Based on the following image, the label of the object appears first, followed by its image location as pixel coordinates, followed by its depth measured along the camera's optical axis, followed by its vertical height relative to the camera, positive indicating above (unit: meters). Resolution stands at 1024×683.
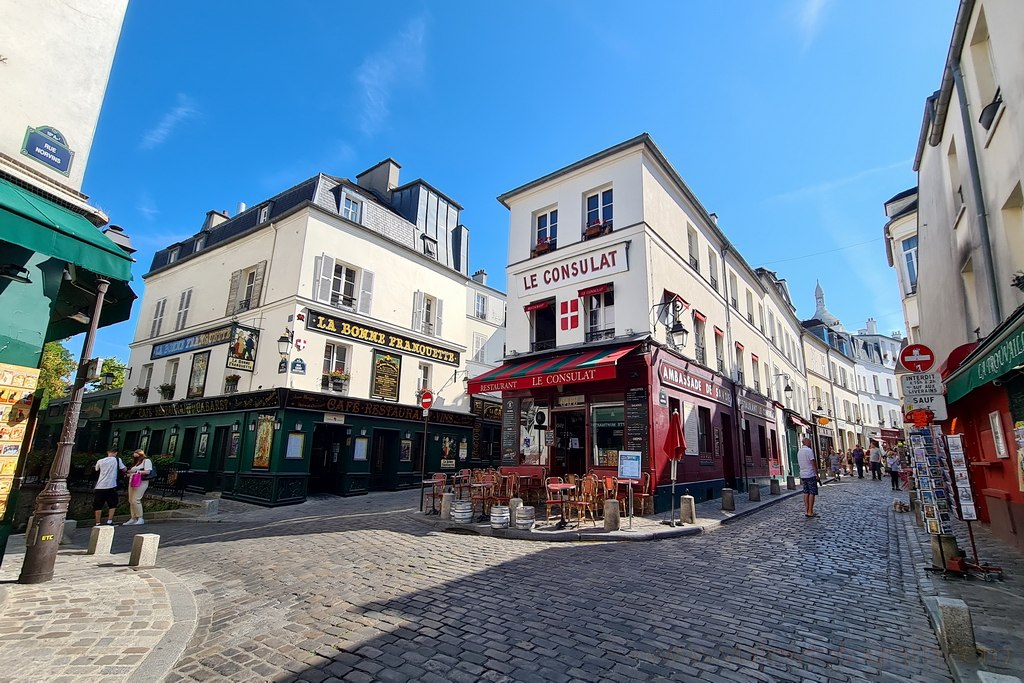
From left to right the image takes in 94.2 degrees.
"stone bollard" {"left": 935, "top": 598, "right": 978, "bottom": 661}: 3.40 -1.20
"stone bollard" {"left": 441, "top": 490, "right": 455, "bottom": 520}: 10.62 -1.20
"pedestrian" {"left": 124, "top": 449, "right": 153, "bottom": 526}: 11.10 -0.80
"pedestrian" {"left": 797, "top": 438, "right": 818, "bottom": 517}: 10.71 -0.38
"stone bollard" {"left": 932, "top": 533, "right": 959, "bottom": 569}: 5.80 -1.04
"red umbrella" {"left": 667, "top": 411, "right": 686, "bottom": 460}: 10.92 +0.36
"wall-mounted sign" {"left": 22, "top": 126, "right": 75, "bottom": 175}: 5.78 +3.61
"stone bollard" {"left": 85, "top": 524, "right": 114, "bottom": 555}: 7.57 -1.48
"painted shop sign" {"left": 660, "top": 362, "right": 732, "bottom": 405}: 12.88 +2.13
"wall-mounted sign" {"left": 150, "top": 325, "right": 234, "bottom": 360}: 18.16 +4.17
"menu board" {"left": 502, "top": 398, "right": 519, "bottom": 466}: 13.78 +0.61
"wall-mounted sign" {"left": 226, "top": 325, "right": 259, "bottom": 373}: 15.55 +3.25
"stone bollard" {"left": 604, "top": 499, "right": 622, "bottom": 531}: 8.76 -1.12
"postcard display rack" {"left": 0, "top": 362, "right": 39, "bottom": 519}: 5.19 +0.33
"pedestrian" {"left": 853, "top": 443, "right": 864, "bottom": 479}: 25.80 -0.03
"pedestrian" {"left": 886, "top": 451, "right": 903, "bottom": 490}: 18.11 -0.33
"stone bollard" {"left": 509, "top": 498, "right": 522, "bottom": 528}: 9.13 -1.02
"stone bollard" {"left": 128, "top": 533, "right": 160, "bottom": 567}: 6.68 -1.44
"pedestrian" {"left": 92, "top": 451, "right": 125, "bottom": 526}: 10.19 -0.79
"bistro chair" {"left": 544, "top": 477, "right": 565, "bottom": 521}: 9.49 -0.89
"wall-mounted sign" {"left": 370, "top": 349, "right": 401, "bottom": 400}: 17.80 +2.79
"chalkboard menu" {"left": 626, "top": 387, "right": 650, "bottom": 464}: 11.77 +0.87
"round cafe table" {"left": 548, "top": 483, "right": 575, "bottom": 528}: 9.19 -0.76
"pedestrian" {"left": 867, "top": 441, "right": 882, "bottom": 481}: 24.05 -0.17
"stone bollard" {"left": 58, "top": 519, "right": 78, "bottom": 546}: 8.87 -1.65
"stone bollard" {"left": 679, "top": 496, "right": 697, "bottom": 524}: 9.63 -1.09
